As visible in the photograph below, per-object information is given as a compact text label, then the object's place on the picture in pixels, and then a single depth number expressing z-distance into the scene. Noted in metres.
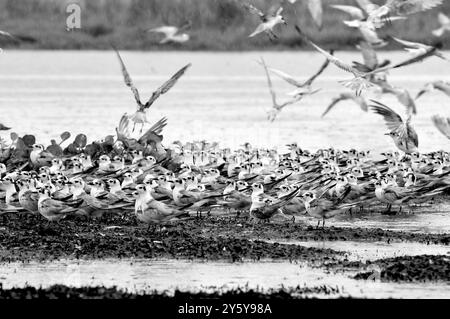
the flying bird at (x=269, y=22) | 13.52
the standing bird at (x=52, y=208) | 13.27
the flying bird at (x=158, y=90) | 15.87
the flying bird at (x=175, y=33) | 14.49
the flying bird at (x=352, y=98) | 12.20
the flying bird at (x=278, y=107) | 12.79
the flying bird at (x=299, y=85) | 12.96
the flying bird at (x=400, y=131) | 16.81
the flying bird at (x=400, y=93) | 12.00
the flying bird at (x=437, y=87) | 12.28
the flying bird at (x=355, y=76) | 12.71
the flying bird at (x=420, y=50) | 12.22
